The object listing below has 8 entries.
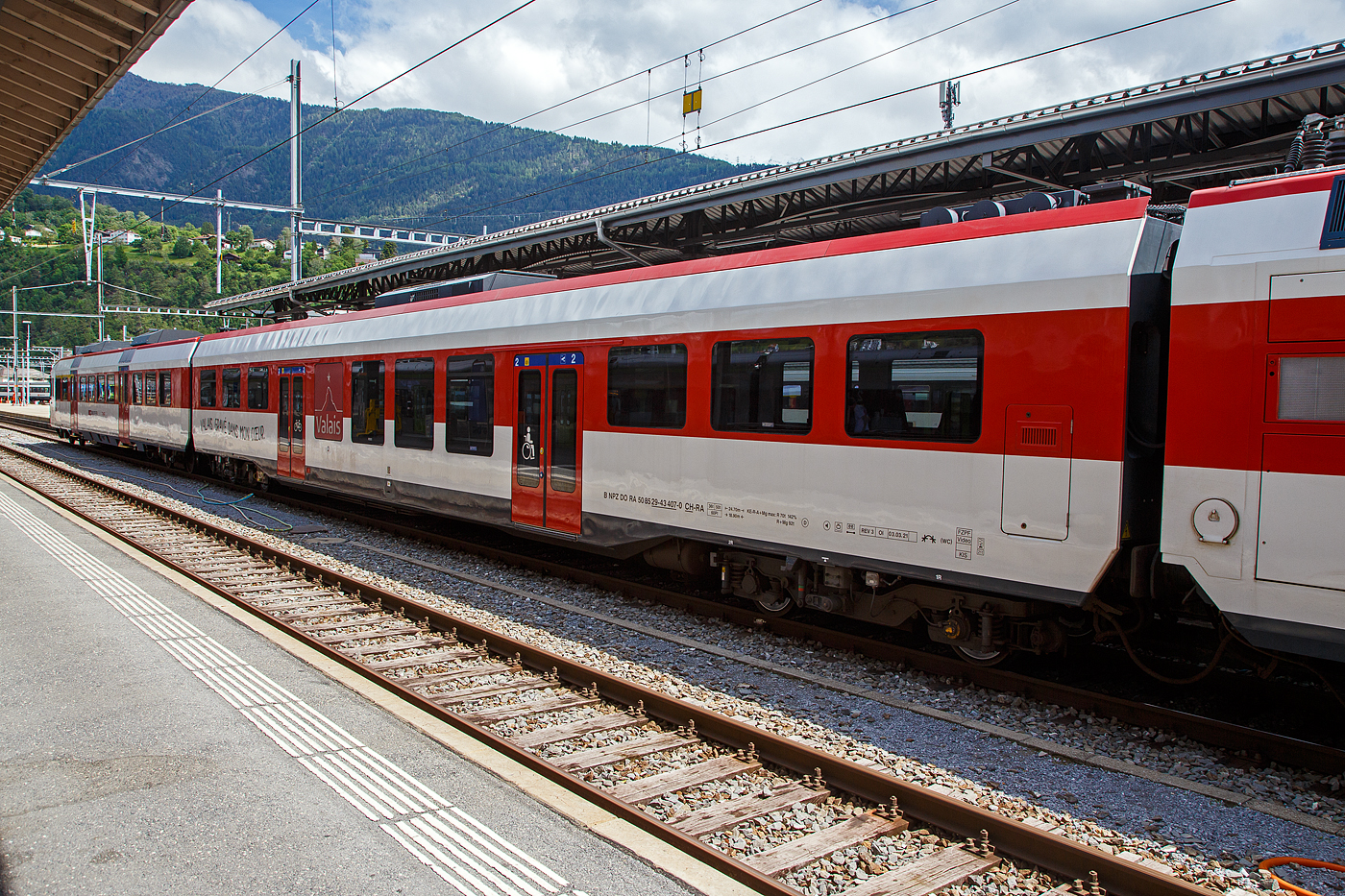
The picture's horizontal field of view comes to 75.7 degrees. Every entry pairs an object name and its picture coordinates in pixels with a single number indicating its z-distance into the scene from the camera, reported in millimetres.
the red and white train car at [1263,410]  4586
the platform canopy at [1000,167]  9188
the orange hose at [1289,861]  3847
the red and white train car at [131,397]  20766
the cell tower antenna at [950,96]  25750
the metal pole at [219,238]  35838
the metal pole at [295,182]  27859
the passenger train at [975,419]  4758
